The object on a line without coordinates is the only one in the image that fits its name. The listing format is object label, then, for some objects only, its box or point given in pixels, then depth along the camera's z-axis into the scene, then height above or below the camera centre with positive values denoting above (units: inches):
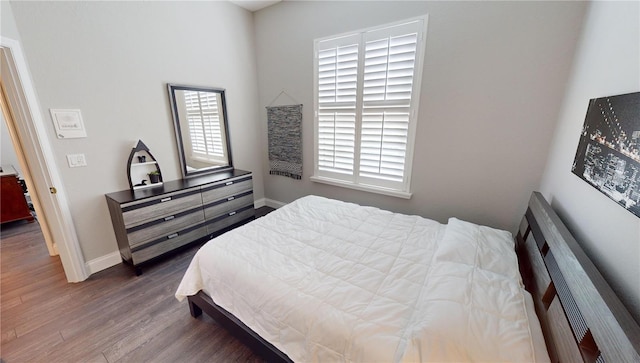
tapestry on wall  129.8 -8.3
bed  34.2 -33.4
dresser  87.4 -36.8
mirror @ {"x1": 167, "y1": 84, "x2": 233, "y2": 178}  109.8 -1.5
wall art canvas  35.7 -4.5
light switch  83.0 -12.2
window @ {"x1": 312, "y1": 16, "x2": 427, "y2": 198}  93.7 +9.3
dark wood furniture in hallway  124.9 -39.1
